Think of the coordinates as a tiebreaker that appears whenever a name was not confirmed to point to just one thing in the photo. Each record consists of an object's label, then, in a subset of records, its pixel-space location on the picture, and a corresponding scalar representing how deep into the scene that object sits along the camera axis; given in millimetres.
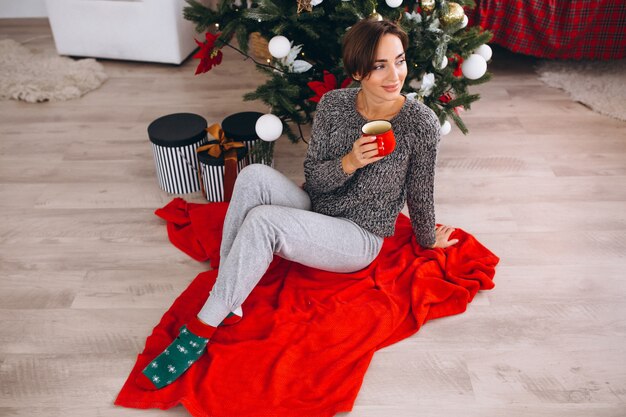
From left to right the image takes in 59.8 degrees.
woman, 1327
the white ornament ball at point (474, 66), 1813
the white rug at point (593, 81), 2594
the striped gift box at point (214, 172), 1924
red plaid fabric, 2691
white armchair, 2873
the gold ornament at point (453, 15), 1773
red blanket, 1329
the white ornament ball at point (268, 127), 1822
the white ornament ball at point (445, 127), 1977
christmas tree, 1769
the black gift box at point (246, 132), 2002
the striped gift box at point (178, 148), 1972
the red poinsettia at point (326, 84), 1809
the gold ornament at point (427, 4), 1747
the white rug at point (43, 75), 2779
